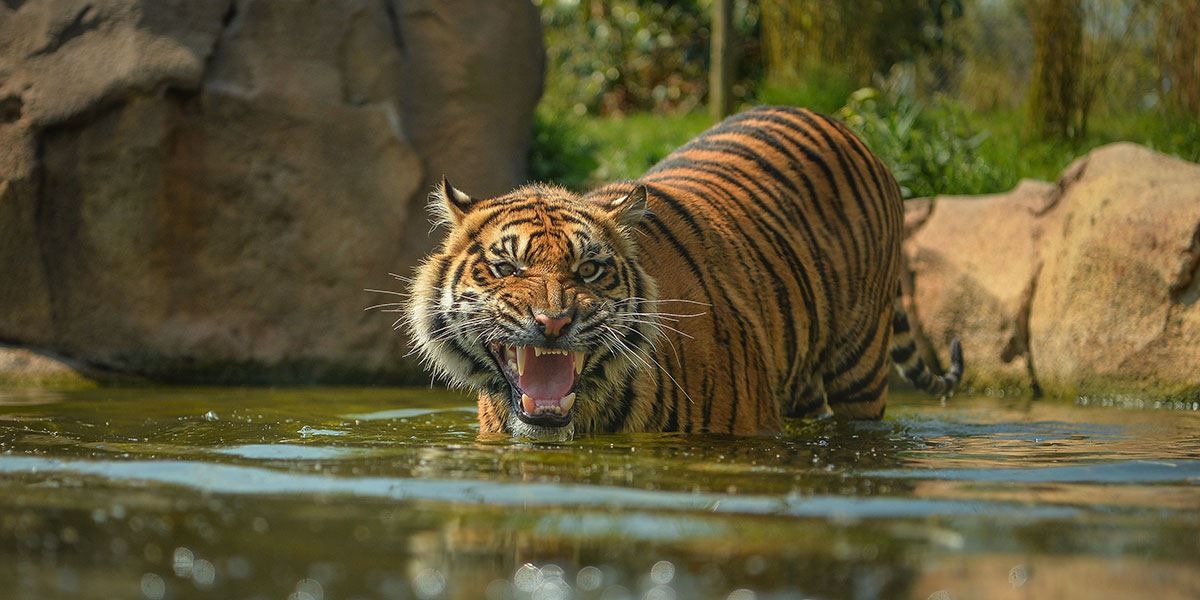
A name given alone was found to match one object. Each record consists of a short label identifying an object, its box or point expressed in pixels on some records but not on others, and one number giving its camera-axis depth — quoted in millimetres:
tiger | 7945
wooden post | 18172
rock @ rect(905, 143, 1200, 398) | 12359
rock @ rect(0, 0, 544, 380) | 12883
